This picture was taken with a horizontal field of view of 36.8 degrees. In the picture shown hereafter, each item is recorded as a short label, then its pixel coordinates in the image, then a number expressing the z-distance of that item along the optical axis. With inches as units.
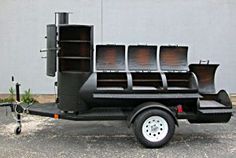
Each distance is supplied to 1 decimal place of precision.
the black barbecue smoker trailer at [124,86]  211.6
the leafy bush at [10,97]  349.1
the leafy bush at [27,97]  342.4
